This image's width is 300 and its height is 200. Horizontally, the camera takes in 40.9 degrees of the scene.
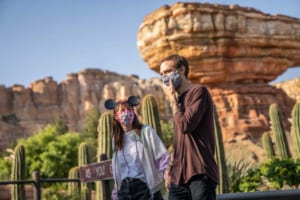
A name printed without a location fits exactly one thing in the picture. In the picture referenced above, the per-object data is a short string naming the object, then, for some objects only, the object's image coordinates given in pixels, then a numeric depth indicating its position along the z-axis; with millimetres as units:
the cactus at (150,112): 7801
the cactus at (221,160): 7948
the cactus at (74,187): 9367
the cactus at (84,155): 9062
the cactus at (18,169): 7613
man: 2115
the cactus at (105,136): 7594
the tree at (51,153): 24031
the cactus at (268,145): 9953
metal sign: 3549
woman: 2508
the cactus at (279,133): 9625
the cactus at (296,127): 8828
